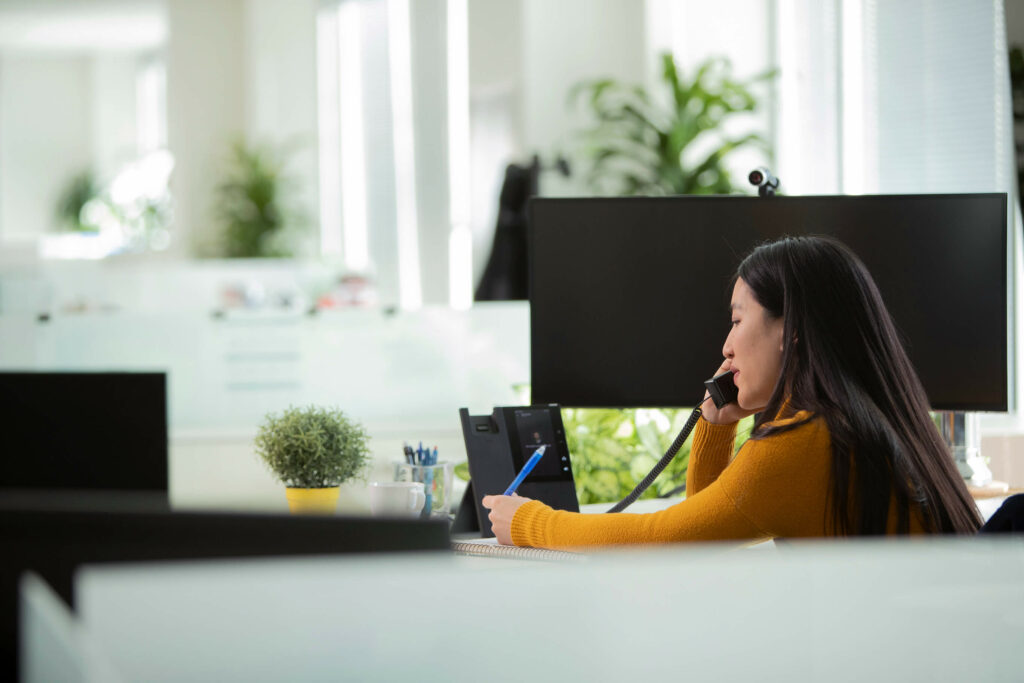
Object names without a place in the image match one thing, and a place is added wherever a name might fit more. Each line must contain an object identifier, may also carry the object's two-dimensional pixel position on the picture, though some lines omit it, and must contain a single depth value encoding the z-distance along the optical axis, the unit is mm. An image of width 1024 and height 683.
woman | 2952
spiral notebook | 3074
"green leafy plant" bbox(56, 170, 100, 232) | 15873
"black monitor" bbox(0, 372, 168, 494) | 2863
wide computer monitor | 3469
